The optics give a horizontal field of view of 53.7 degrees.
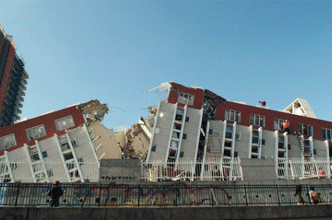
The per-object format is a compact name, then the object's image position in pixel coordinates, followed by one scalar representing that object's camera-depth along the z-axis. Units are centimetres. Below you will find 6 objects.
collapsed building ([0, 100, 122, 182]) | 3600
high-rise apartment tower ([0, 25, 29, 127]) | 8350
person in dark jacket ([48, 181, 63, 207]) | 1547
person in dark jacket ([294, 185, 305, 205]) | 1789
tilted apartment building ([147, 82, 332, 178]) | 3984
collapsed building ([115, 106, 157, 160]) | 4734
